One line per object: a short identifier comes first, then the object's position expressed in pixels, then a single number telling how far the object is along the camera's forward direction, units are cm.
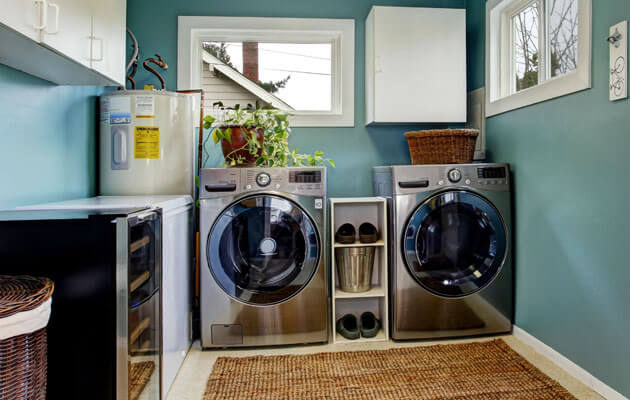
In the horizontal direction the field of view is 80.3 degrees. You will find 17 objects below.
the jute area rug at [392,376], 160
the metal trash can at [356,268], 216
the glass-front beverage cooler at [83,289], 108
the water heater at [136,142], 211
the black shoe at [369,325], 213
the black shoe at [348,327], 212
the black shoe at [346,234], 214
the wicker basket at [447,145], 214
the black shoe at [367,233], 215
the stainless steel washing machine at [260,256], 200
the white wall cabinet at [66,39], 114
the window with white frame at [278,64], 258
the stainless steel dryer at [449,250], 207
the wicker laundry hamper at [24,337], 88
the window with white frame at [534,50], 168
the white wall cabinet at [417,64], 240
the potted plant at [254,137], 213
